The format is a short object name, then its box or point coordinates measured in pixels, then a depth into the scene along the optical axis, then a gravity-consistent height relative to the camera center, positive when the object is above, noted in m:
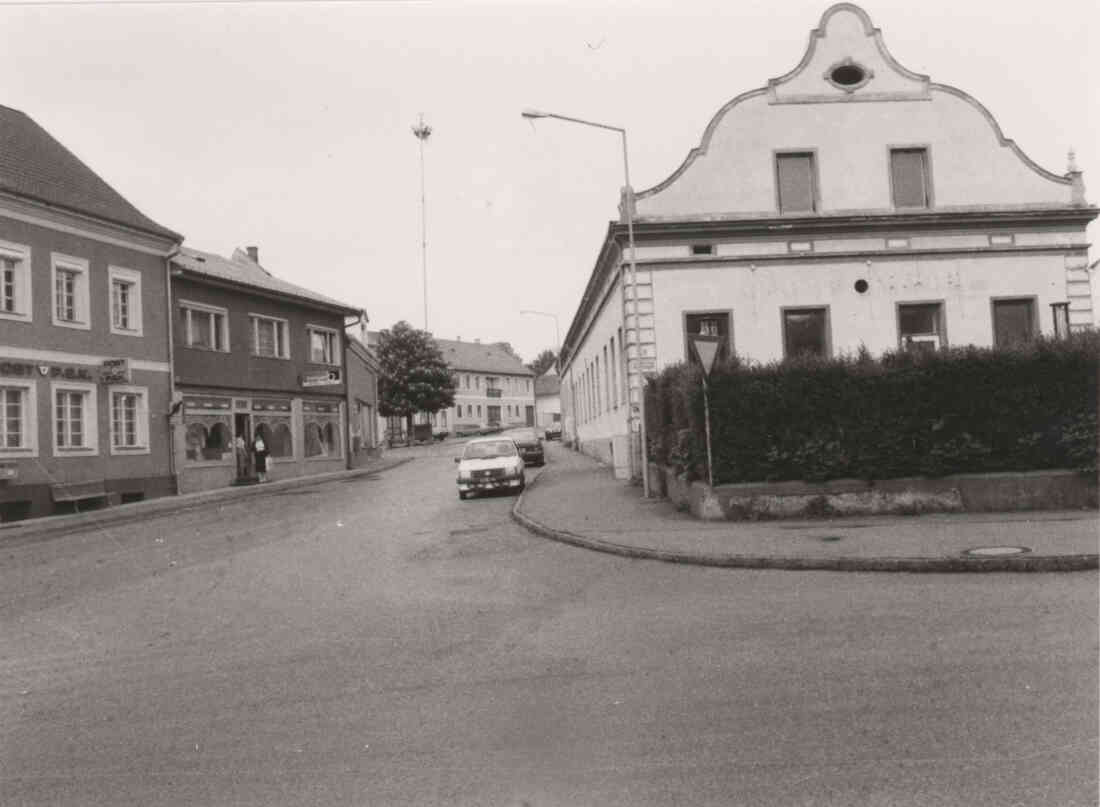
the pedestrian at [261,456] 33.12 -0.20
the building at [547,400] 116.88 +4.62
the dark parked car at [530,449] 34.88 -0.42
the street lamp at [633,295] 19.27 +3.19
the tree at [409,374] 77.56 +5.66
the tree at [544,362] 147.41 +11.89
